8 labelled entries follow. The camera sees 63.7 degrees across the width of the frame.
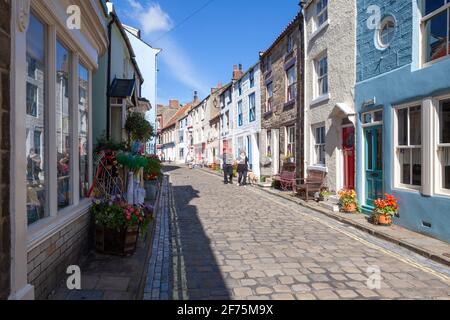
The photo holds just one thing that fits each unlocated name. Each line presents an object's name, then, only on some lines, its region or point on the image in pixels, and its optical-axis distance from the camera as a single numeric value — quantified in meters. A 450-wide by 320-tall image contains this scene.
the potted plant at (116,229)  5.62
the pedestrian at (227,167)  19.59
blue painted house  6.82
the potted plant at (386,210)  7.94
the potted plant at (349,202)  9.67
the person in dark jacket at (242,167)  18.09
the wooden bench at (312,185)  12.15
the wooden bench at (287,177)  14.59
